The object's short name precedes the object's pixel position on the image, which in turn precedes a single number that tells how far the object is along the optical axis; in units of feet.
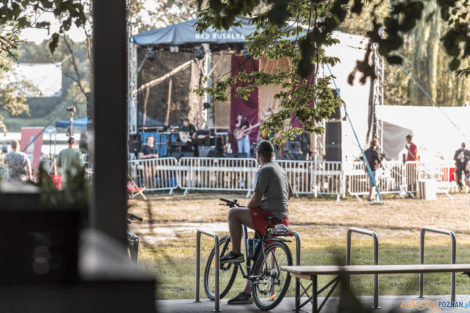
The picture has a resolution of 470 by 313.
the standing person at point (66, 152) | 31.64
